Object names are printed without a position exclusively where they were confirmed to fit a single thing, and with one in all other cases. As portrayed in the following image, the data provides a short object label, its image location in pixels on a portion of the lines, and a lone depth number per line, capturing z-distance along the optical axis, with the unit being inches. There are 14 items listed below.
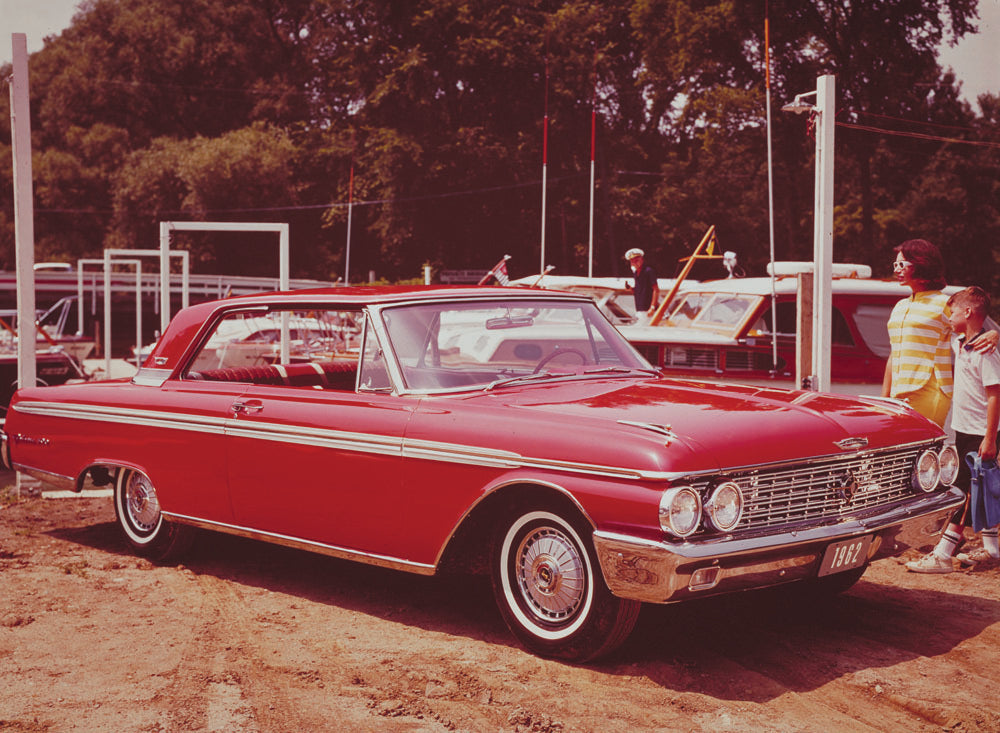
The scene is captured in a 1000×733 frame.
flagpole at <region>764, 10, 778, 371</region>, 484.8
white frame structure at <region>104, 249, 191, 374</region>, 480.4
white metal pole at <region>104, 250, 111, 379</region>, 603.3
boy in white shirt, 272.2
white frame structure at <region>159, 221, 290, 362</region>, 468.4
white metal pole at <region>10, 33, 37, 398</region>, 379.2
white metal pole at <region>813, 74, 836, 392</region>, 373.1
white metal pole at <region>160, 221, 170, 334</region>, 475.8
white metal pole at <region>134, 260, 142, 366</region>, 719.9
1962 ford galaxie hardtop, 187.8
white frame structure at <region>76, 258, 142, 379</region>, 637.8
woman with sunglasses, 277.9
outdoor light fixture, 401.7
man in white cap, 610.2
